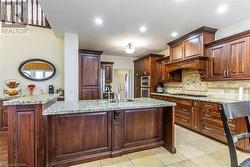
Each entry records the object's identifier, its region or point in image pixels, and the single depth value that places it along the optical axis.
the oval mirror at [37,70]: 3.17
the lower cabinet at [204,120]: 2.02
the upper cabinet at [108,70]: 4.53
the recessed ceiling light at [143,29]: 2.65
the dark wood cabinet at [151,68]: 4.34
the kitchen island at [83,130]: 1.44
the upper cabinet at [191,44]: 2.69
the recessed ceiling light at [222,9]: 1.95
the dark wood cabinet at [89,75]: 3.56
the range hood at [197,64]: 2.72
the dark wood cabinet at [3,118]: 2.83
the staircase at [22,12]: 3.03
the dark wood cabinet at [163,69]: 3.91
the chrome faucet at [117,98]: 2.05
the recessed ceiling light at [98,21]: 2.29
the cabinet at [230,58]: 2.13
